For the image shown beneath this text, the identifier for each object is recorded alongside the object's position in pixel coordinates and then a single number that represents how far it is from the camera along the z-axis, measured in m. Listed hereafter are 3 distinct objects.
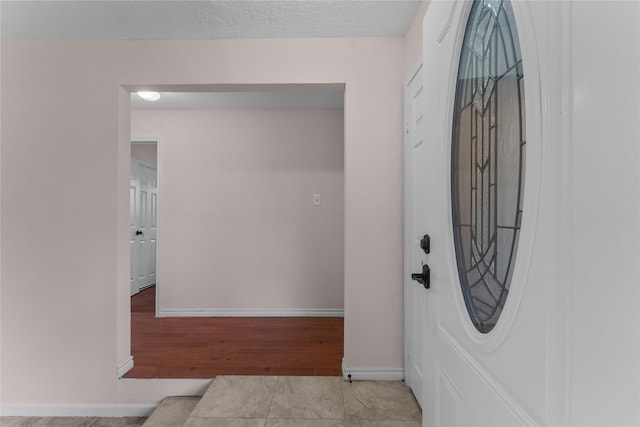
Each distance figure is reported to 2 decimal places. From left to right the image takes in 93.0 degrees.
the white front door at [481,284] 0.48
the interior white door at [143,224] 4.25
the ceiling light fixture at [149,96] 2.83
